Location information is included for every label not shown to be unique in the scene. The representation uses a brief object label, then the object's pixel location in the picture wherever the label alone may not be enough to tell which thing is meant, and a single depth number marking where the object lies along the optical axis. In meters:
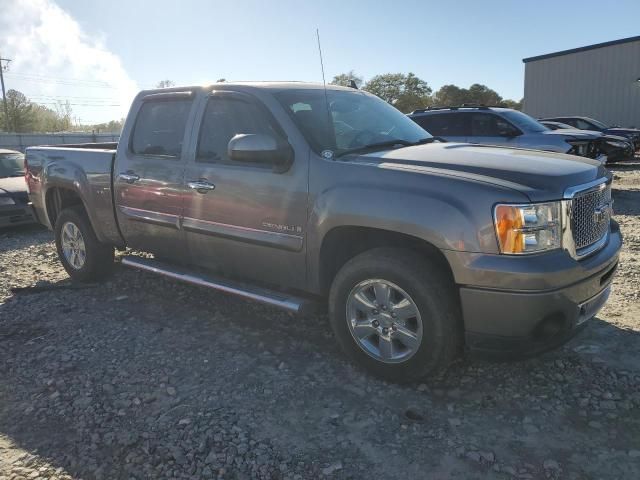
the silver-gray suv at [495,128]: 9.91
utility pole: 51.31
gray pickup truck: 2.80
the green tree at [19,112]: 54.50
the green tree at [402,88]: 55.31
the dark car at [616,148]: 14.83
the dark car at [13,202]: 8.23
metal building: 28.17
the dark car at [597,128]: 18.12
